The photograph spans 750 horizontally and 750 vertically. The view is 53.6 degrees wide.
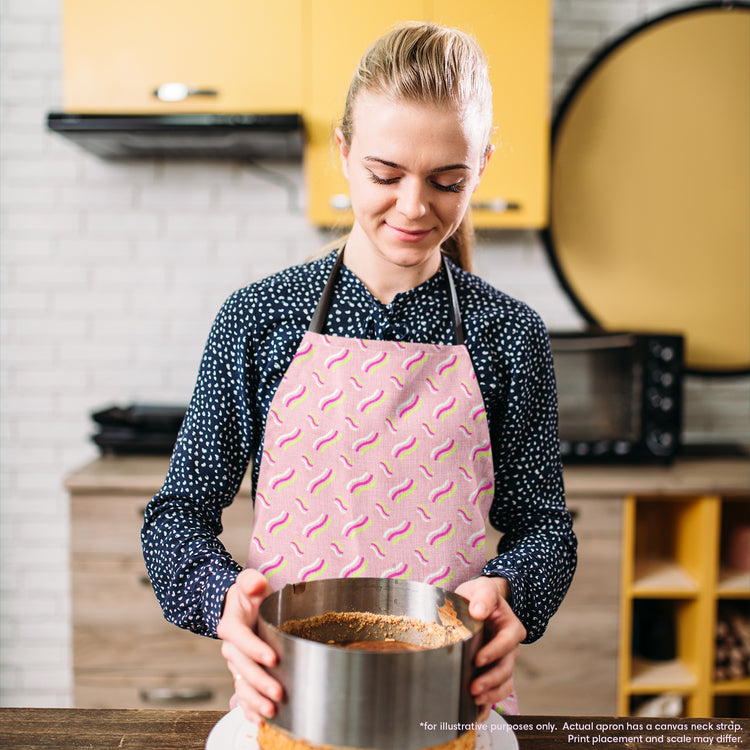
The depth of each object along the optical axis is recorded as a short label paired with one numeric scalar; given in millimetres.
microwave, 2107
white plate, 684
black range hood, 1932
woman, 946
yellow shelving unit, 2061
